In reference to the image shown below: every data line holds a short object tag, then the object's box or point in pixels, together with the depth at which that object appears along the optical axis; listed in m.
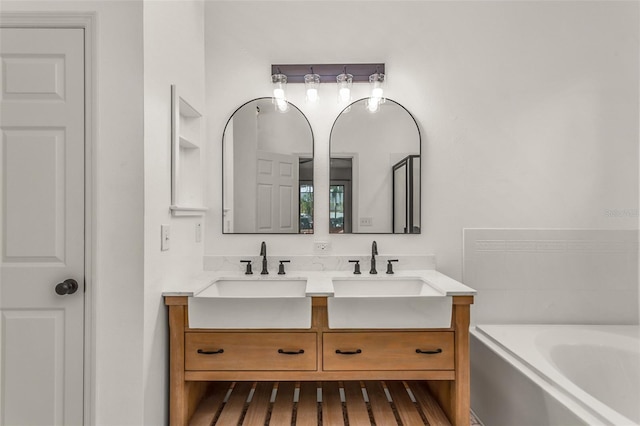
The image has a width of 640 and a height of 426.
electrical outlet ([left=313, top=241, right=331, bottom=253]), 2.30
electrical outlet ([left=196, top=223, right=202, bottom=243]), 2.16
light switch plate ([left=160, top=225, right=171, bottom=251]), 1.63
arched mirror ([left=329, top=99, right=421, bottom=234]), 2.28
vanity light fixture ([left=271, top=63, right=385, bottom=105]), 2.25
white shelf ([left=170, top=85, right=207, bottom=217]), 1.77
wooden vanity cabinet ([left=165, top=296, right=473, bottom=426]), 1.67
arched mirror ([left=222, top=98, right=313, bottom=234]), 2.29
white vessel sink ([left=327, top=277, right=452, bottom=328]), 1.68
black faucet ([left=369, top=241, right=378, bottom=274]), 2.18
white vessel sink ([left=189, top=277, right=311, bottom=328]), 1.67
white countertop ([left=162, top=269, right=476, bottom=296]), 1.69
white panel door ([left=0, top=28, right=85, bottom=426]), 1.46
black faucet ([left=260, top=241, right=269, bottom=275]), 2.19
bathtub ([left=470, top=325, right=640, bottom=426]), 1.57
